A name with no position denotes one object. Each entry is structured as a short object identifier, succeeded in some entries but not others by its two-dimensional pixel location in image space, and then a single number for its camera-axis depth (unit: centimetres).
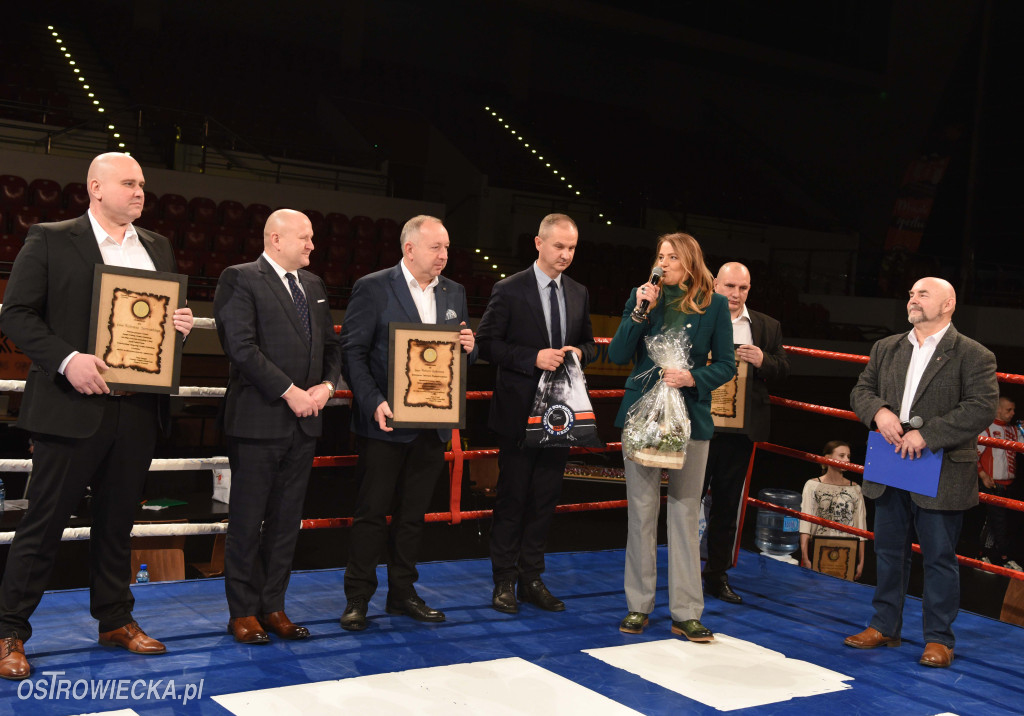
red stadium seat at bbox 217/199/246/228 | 1109
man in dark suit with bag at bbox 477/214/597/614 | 392
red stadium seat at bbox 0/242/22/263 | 937
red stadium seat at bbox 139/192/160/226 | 1045
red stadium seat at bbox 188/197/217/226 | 1091
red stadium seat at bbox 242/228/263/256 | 1091
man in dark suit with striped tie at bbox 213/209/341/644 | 330
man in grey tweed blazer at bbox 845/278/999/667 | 359
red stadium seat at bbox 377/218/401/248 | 1213
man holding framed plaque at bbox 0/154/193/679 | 293
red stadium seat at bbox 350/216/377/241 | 1197
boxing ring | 288
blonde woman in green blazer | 371
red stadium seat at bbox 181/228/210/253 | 1058
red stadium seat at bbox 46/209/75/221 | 1009
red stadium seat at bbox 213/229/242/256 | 1076
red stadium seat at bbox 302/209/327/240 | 1162
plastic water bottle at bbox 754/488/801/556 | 614
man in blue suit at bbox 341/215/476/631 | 362
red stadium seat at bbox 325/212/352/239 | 1175
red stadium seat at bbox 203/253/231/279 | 1057
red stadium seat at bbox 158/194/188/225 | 1067
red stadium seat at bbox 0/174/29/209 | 985
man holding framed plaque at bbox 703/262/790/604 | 431
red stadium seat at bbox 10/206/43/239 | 968
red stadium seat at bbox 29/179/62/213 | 1008
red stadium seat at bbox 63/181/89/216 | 1026
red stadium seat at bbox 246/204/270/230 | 1130
